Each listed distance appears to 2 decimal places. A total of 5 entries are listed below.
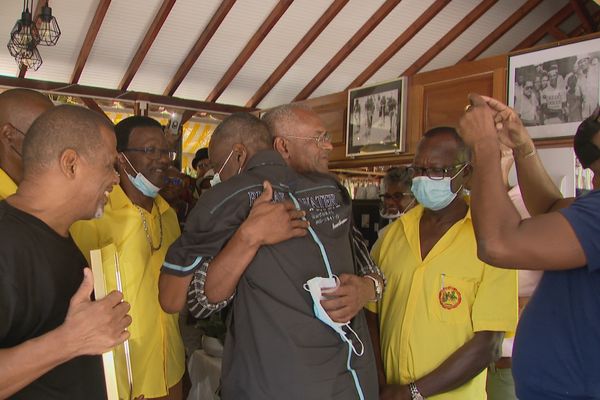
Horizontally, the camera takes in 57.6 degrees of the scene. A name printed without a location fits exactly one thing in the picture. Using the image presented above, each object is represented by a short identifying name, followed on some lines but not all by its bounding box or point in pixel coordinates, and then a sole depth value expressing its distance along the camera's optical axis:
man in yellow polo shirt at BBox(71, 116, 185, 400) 1.98
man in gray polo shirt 1.41
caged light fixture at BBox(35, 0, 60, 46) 4.62
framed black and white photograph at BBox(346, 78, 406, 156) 4.02
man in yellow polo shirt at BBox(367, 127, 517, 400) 1.79
